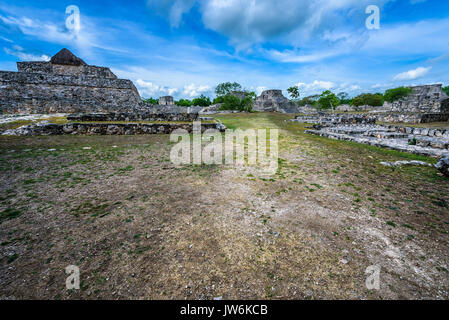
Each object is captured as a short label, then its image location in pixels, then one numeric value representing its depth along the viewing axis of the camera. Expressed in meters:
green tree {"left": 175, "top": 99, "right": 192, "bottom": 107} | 73.36
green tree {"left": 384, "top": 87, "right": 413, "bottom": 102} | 38.62
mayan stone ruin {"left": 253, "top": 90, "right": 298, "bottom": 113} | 43.81
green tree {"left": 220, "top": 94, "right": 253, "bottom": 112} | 39.25
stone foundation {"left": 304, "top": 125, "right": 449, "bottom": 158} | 6.26
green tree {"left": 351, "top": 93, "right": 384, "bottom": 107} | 47.29
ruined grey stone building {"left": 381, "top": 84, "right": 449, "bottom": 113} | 19.21
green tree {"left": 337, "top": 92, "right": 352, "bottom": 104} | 77.14
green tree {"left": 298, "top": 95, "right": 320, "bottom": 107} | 64.22
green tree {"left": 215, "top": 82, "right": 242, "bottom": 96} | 52.38
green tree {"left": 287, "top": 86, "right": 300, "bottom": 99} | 55.72
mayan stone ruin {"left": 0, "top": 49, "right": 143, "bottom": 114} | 13.22
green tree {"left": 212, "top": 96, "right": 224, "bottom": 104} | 53.75
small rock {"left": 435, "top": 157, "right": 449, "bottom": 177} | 4.21
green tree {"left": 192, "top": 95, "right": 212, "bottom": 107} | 64.94
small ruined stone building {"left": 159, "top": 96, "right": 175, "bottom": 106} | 44.46
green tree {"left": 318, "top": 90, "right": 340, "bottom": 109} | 36.43
